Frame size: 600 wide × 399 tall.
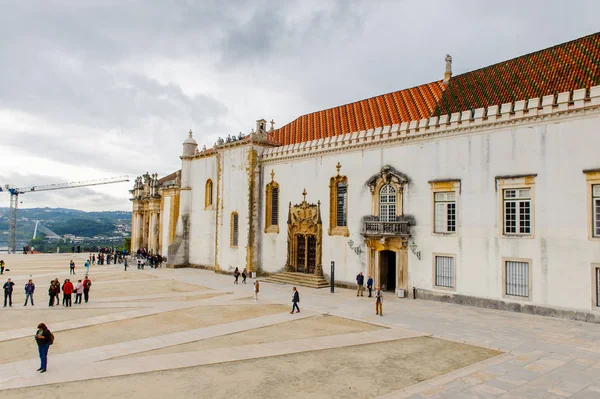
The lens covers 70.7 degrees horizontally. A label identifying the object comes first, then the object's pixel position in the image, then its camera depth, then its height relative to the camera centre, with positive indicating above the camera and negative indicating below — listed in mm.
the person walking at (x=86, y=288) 23623 -3719
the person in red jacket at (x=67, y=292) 22375 -3741
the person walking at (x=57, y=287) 22625 -3559
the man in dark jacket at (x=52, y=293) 22406 -3826
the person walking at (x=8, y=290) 22342 -3649
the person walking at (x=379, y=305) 20328 -3973
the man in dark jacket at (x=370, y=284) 25736 -3702
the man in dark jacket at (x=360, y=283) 26434 -3748
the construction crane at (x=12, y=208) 107706 +3337
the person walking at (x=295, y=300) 20875 -3811
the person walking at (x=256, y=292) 24347 -4010
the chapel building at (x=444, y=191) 20234 +2022
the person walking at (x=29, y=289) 22469 -3610
